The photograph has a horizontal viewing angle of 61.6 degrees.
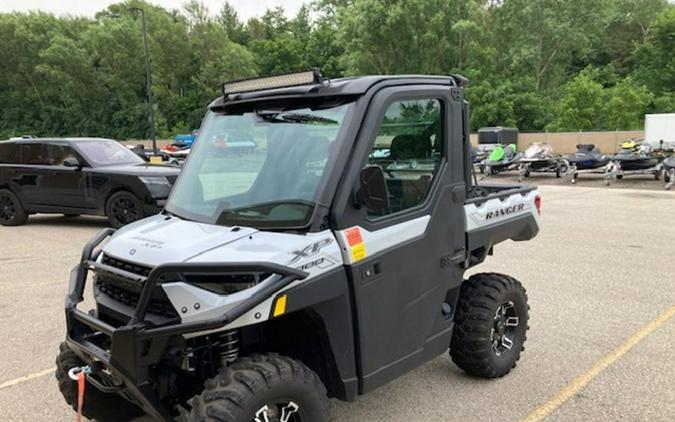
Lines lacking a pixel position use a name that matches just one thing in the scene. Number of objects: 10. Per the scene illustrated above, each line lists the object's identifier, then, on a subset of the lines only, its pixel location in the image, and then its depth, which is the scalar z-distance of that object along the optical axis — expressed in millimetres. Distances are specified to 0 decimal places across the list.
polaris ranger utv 2594
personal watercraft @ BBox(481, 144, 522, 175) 22456
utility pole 37019
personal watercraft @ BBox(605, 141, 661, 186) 18703
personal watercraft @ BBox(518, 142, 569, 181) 21734
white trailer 24755
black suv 10148
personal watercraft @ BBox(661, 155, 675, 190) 17391
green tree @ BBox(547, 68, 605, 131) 36250
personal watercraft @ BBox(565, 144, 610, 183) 20625
